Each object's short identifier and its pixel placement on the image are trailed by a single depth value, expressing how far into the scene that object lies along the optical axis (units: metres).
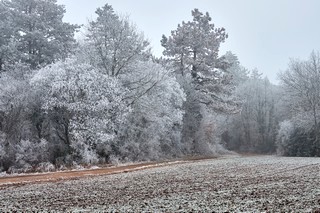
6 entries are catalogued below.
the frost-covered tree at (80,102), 29.12
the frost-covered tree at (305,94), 46.69
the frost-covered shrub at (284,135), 47.66
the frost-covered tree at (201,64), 48.72
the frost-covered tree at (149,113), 35.34
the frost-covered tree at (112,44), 36.62
